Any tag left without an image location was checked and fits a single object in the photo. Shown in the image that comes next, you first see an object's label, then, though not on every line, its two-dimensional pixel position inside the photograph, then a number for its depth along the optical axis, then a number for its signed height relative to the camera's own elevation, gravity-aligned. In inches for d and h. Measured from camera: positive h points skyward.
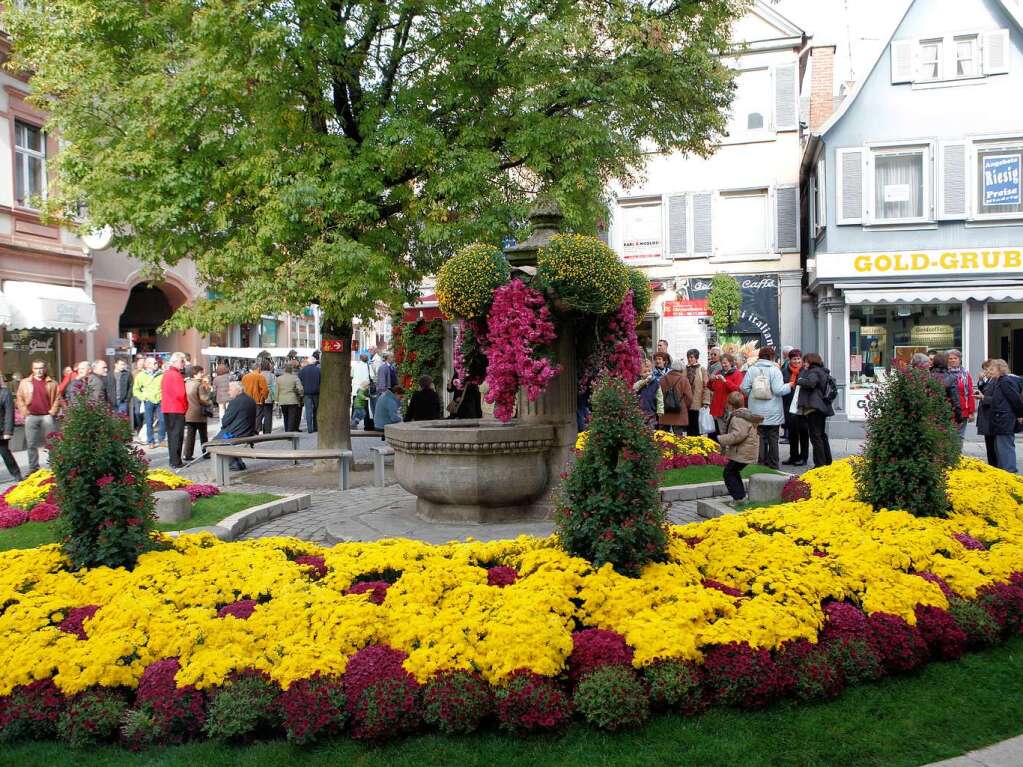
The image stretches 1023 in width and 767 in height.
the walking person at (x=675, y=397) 540.1 -13.5
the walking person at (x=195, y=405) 567.2 -16.2
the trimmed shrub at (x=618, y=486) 192.5 -25.4
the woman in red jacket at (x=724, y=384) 500.7 -5.0
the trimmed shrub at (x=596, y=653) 165.8 -55.5
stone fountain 292.0 -27.8
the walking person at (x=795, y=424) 511.5 -30.5
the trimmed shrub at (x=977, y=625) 192.7 -58.3
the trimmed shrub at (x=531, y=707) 155.3 -61.7
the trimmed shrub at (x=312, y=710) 154.6 -61.9
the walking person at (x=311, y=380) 721.6 +0.5
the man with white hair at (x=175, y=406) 540.7 -15.5
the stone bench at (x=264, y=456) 419.5 -38.2
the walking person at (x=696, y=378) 565.6 -1.3
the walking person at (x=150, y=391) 671.1 -6.8
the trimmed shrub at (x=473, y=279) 289.6 +34.8
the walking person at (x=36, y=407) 531.5 -14.8
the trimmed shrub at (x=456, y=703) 155.7 -60.9
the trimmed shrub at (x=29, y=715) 163.0 -64.8
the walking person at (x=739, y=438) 332.8 -24.9
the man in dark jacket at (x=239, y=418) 543.2 -23.8
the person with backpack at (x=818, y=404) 473.4 -16.6
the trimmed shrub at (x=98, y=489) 219.3 -28.1
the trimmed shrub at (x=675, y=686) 160.9 -59.9
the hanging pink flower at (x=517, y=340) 287.6 +13.3
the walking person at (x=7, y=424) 509.0 -24.5
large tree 409.4 +136.1
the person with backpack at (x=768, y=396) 471.2 -11.6
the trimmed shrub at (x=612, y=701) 156.3 -61.0
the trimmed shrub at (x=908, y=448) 255.9 -23.0
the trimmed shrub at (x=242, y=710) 157.6 -62.7
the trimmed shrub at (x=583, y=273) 282.2 +35.5
